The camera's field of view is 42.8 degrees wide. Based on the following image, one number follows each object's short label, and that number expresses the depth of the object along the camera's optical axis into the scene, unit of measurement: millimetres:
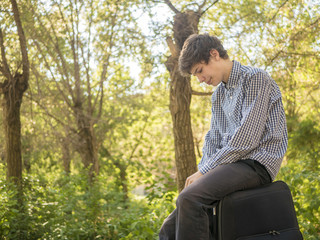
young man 2303
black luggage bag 2322
